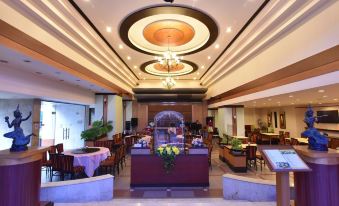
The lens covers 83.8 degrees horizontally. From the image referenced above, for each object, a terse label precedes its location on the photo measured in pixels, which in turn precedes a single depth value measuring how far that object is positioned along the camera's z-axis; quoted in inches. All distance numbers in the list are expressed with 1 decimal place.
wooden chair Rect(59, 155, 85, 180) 206.1
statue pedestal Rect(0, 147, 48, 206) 103.9
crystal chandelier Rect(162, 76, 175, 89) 390.7
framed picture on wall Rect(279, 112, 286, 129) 594.9
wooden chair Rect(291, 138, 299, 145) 342.3
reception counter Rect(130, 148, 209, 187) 205.6
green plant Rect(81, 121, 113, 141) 320.2
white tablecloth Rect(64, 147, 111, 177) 215.6
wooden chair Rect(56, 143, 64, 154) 256.5
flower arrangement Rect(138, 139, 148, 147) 214.1
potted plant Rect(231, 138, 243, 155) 276.5
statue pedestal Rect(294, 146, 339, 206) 105.0
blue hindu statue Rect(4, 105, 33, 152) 114.5
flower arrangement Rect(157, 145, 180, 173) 200.4
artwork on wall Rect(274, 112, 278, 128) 640.4
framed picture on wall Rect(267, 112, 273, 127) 673.0
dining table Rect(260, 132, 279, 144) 478.3
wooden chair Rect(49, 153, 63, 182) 208.7
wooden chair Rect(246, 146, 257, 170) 278.7
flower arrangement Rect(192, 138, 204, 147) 214.8
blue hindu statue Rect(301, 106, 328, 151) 112.1
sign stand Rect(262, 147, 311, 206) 97.9
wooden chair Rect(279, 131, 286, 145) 423.4
